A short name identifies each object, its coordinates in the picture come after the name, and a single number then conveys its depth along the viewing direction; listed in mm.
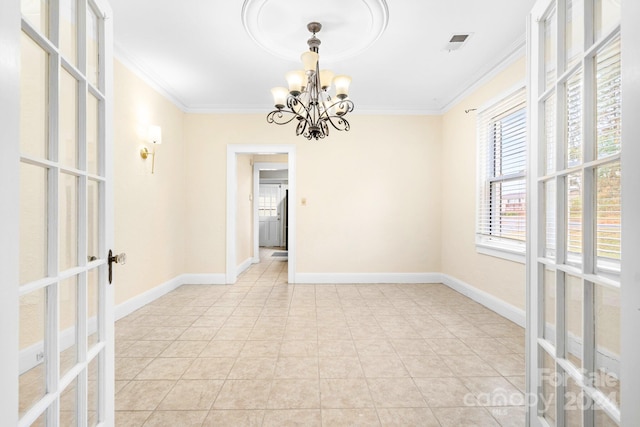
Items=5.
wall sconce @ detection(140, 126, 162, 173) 3457
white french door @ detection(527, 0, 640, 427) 907
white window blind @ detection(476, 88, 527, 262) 3025
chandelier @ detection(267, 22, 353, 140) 2480
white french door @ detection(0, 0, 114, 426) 776
